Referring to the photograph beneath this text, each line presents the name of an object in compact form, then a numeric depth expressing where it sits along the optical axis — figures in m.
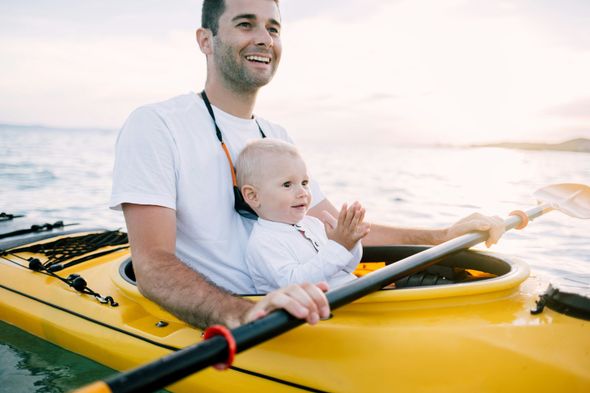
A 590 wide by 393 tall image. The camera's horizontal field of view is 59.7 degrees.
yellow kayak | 1.67
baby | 1.94
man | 1.88
